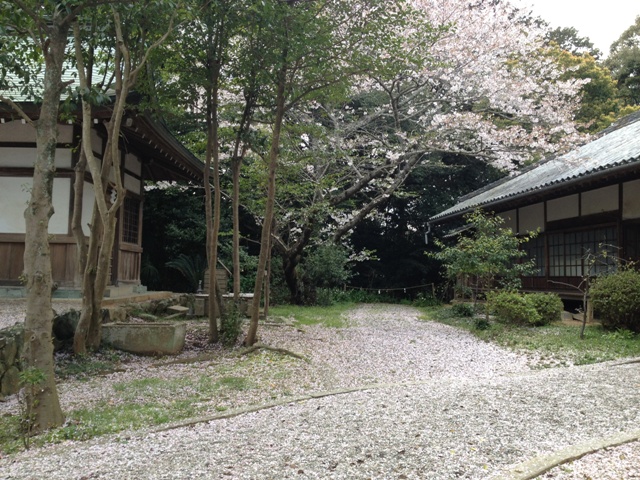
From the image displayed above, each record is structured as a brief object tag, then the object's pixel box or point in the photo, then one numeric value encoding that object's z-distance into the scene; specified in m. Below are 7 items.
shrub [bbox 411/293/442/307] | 18.79
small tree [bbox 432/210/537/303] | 10.66
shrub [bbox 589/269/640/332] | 7.90
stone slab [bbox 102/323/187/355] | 6.75
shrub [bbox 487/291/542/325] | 9.50
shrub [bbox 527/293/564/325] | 9.76
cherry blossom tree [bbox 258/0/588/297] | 13.49
